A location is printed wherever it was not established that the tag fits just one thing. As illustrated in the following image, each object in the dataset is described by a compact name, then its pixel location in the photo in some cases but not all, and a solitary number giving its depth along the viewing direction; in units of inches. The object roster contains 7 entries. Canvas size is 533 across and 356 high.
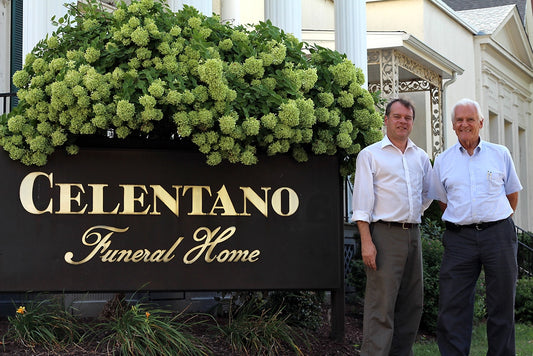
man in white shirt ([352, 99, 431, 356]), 220.7
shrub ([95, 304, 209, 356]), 218.2
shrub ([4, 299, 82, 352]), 227.0
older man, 227.8
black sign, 232.1
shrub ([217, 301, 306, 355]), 236.4
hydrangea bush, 214.7
